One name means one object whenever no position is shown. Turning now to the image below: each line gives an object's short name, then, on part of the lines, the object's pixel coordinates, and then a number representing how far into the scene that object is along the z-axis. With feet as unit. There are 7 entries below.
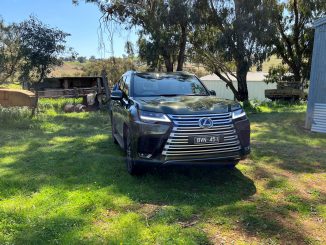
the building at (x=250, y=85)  113.50
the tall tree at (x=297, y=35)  68.69
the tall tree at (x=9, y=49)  80.69
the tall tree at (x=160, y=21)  52.49
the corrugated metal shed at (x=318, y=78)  31.55
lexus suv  15.30
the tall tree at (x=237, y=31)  50.88
